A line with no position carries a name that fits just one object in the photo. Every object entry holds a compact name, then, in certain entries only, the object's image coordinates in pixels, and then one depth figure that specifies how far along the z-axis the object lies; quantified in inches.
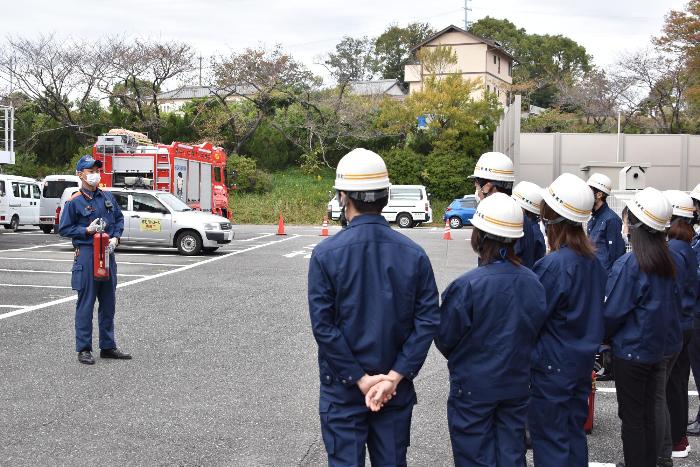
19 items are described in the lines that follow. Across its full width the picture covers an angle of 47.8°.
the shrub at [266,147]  1776.6
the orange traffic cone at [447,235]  1022.5
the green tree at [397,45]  2829.7
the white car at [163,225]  774.5
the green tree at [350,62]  1883.6
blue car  1299.2
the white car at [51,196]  1058.1
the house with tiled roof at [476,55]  2294.5
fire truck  856.9
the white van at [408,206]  1283.2
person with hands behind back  130.8
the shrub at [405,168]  1605.6
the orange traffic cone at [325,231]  1029.2
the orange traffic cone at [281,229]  1082.9
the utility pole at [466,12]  2942.9
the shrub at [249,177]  1625.2
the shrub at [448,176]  1582.2
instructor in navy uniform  309.1
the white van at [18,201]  1091.3
